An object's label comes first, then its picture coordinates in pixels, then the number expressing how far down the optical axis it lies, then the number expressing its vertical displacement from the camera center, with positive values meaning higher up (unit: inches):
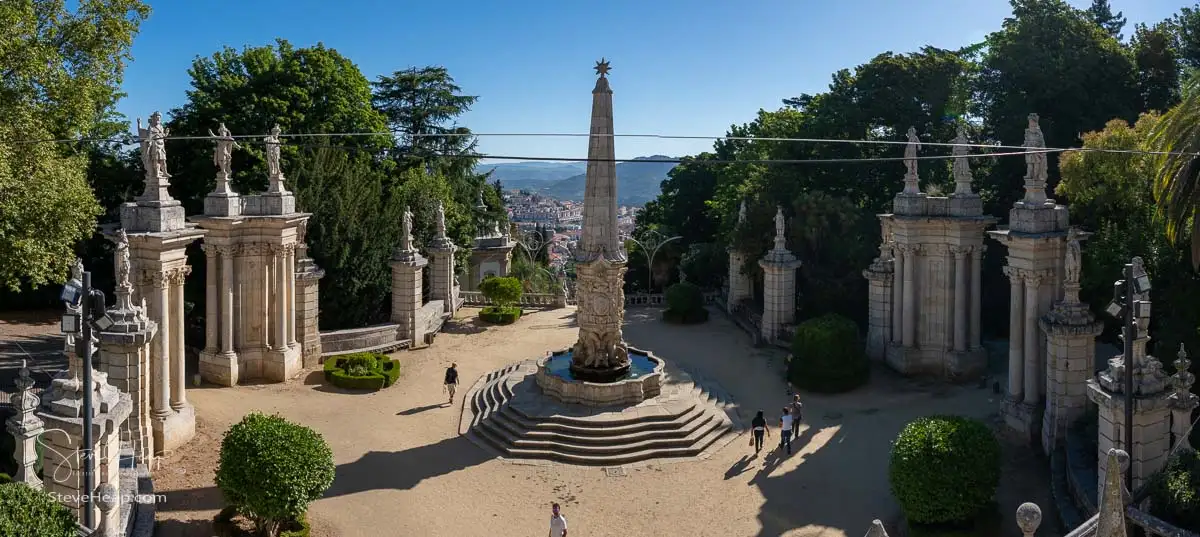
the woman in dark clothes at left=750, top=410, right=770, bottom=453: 816.9 -203.1
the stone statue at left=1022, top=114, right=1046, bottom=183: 786.8 +51.3
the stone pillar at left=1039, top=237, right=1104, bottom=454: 729.6 -119.6
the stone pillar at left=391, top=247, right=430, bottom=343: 1212.5 -107.5
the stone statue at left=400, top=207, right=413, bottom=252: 1216.2 -25.3
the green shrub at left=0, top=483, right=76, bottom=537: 381.4 -136.6
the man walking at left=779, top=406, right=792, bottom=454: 815.7 -205.2
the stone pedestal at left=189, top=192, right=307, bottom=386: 959.0 -85.5
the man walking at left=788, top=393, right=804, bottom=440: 853.2 -198.2
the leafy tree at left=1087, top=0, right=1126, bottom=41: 1427.2 +335.6
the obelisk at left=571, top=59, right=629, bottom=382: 905.5 -54.7
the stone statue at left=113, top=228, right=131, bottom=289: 668.7 -39.3
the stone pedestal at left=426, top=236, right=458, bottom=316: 1416.1 -87.3
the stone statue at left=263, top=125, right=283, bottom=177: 973.2 +66.1
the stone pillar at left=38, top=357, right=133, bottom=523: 448.1 -118.8
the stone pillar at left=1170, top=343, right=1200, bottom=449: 561.0 -120.0
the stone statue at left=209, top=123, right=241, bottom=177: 909.8 +67.3
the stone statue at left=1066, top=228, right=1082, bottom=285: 702.5 -35.1
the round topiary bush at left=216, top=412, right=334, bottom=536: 577.0 -173.4
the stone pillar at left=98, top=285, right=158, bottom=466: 664.4 -108.8
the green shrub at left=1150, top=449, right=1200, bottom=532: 483.2 -158.3
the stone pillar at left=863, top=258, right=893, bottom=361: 1099.3 -117.2
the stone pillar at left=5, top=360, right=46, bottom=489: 438.9 -112.0
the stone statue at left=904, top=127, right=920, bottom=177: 1007.6 +66.4
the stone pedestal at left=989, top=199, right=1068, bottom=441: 790.5 -65.8
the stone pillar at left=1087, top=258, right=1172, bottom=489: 548.1 -123.3
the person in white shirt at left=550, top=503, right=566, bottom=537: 621.1 -223.8
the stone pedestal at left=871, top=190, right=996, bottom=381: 1005.2 -78.8
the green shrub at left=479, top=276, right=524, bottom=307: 1448.1 -125.9
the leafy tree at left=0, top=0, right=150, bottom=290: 826.2 +104.2
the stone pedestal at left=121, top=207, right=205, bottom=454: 757.3 -56.3
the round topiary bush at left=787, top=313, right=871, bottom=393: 1003.3 -168.0
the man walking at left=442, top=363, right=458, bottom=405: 970.1 -185.2
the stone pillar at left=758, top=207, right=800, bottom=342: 1243.2 -99.1
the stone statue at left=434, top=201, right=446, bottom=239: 1402.6 -9.3
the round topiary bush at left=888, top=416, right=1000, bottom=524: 593.0 -178.8
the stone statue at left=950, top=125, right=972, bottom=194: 1001.5 +50.8
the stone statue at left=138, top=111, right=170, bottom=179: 743.7 +61.0
